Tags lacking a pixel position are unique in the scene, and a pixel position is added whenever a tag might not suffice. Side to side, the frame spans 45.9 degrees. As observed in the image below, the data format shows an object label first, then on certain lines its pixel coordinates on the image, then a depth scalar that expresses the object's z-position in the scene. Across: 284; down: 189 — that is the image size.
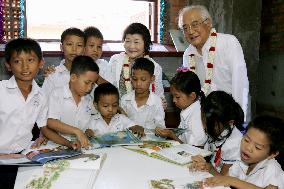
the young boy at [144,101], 3.04
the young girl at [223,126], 2.19
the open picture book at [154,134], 2.42
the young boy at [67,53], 3.05
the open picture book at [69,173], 1.52
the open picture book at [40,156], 1.75
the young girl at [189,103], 2.56
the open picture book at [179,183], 1.56
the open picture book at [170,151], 1.94
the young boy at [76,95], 2.66
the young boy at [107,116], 2.67
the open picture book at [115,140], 2.21
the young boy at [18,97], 2.17
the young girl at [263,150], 1.78
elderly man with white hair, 3.24
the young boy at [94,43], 3.31
